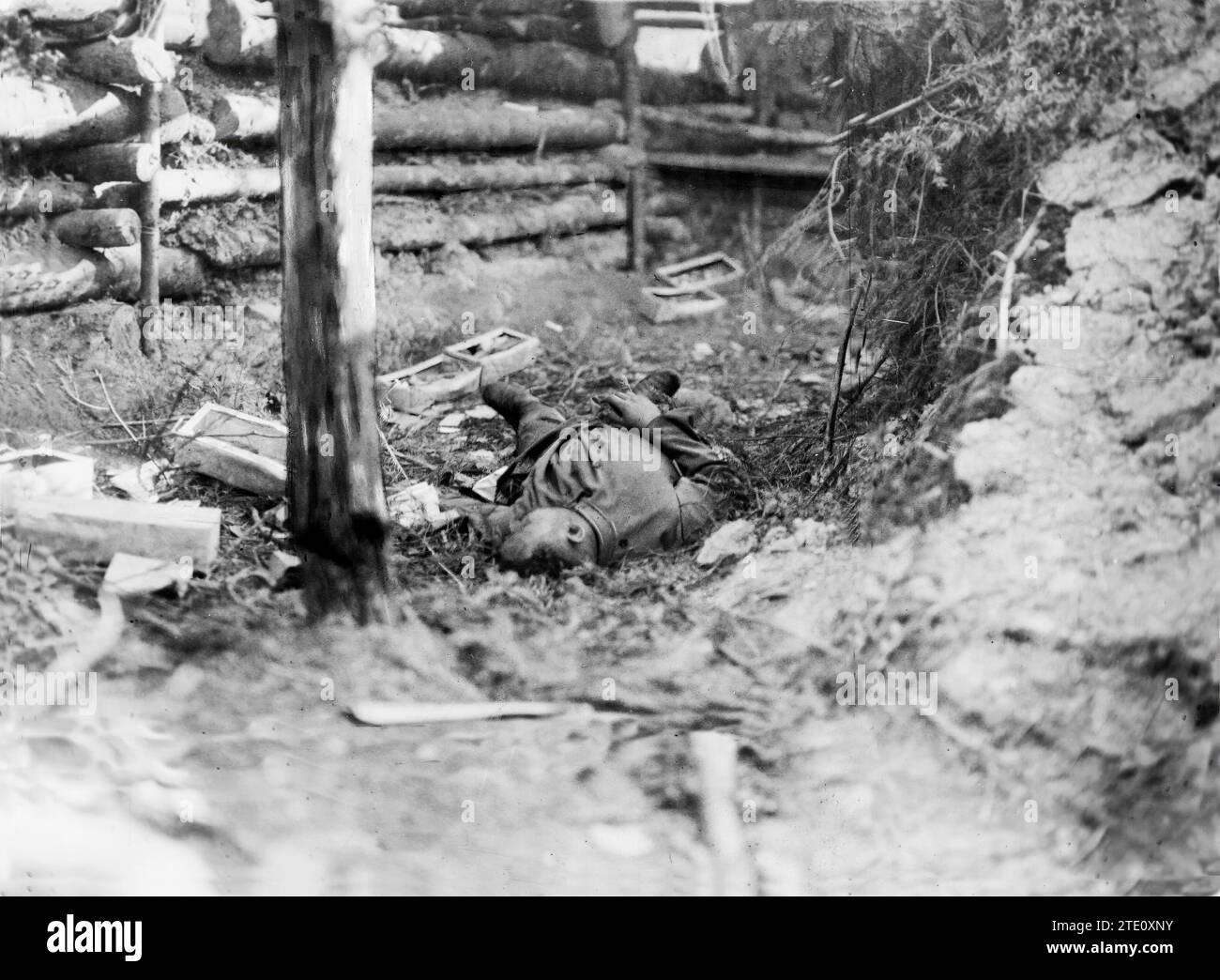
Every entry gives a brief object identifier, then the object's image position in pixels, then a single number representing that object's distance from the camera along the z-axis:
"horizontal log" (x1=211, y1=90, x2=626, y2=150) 6.01
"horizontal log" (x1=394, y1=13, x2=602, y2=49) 5.51
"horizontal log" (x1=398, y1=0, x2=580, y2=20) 5.34
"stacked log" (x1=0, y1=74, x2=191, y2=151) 4.38
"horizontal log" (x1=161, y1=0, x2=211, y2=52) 4.84
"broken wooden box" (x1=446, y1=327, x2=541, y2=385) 5.16
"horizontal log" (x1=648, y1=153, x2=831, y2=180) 6.00
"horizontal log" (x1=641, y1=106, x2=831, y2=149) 5.86
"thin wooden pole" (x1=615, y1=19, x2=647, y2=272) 5.77
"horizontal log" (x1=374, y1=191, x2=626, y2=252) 5.82
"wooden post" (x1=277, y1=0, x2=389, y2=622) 4.06
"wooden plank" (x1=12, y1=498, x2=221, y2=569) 4.13
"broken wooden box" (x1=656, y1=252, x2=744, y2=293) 5.87
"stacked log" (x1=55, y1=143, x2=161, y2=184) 4.67
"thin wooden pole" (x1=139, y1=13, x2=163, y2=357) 4.77
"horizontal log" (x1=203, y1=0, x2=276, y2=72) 5.03
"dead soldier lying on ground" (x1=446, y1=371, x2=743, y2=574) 4.55
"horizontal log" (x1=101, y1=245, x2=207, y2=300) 4.80
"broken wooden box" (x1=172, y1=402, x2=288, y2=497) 4.38
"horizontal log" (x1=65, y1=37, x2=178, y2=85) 4.54
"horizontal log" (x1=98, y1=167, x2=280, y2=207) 5.07
